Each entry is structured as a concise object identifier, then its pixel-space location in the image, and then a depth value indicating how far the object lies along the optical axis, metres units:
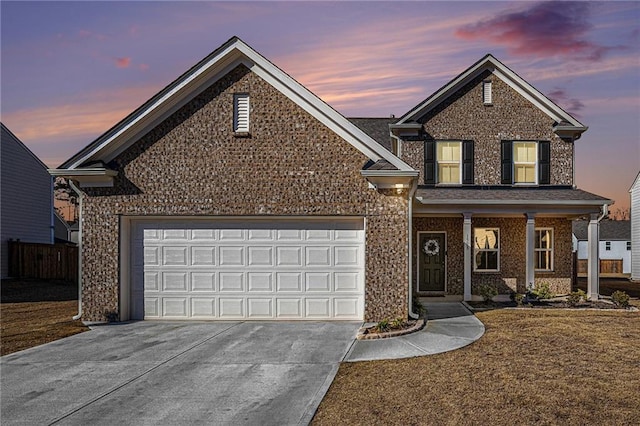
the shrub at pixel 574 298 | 16.50
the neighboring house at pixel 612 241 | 48.56
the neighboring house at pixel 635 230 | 32.75
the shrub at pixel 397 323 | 11.89
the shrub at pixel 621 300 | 16.28
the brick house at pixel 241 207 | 12.75
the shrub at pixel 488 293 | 16.75
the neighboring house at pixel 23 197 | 26.61
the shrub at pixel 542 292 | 16.84
